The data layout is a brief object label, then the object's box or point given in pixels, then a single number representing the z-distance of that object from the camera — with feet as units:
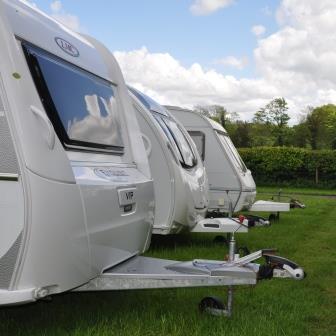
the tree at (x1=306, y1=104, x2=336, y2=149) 205.16
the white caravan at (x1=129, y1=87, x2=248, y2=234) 24.31
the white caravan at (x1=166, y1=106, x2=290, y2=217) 35.68
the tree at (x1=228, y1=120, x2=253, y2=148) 211.00
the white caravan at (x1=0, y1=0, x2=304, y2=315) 11.05
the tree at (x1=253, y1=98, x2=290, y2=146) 228.90
